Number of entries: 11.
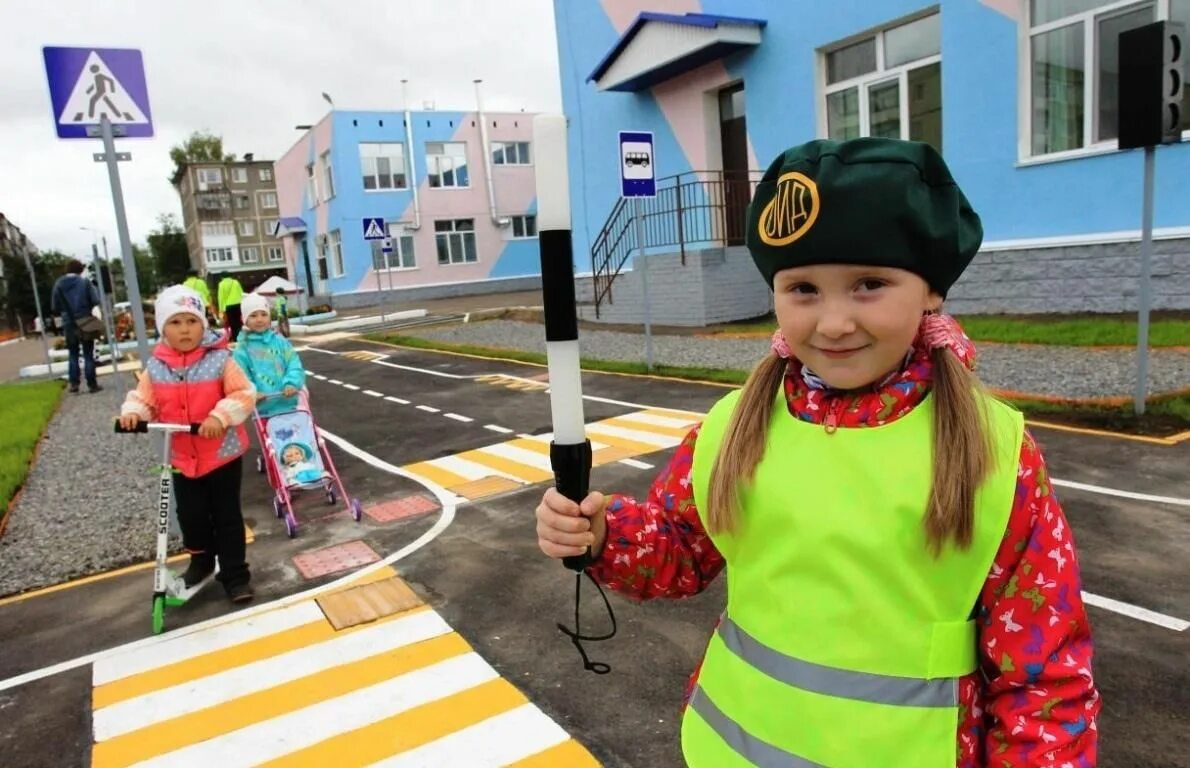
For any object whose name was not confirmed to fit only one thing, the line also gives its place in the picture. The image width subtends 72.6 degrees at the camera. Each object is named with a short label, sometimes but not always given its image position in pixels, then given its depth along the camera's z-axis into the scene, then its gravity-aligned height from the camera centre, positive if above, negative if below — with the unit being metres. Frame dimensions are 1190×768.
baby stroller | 6.64 -1.42
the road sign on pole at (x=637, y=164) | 10.64 +1.24
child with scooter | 4.91 -0.74
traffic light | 6.52 +1.09
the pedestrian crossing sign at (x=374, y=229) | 22.27 +1.35
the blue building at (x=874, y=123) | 11.84 +2.20
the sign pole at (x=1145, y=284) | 6.98 -0.55
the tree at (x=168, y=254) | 99.12 +4.95
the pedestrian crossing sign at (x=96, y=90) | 5.86 +1.55
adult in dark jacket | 14.45 +0.06
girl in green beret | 1.30 -0.47
